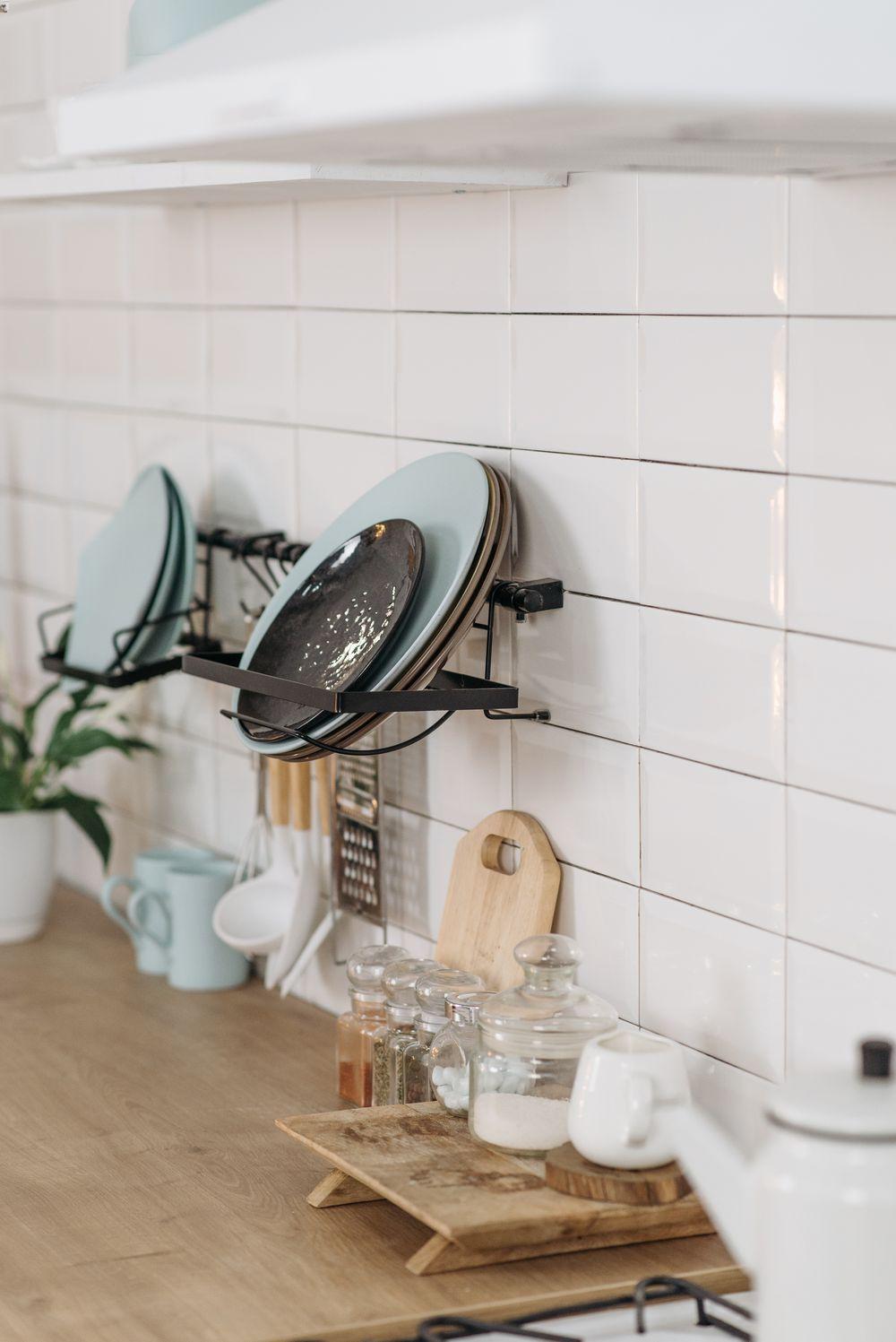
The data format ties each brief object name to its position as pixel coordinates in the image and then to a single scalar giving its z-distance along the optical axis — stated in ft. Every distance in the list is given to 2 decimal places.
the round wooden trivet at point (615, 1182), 6.29
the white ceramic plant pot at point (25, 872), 9.02
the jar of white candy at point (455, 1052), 6.77
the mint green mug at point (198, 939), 8.40
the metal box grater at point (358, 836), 7.87
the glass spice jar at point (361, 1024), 7.32
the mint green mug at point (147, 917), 8.54
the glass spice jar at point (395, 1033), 7.11
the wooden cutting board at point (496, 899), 7.13
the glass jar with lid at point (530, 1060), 6.53
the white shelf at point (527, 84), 4.98
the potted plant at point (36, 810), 9.00
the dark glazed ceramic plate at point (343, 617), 7.10
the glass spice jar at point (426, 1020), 6.98
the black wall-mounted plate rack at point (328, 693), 6.87
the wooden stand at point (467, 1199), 6.22
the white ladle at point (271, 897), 8.22
